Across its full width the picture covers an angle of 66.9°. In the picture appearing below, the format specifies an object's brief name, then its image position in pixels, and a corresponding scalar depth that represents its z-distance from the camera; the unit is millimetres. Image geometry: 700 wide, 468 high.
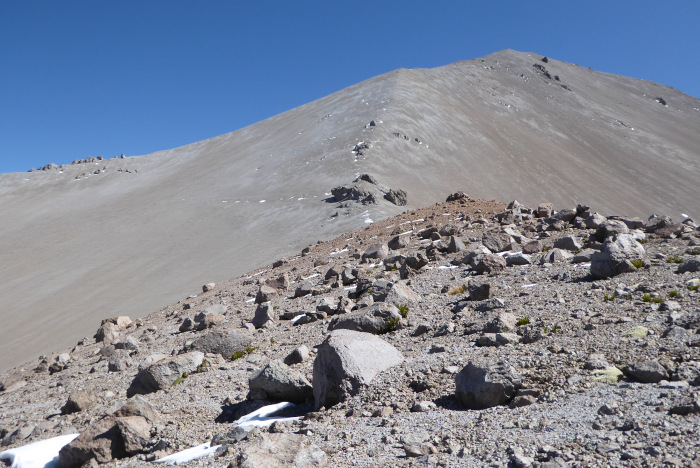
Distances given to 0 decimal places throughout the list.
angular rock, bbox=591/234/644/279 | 9258
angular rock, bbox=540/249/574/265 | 11188
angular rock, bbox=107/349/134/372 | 10156
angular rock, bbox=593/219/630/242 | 12289
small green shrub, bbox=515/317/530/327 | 7646
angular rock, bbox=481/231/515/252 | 13508
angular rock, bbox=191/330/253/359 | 9359
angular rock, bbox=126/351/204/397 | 7873
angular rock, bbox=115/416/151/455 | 5766
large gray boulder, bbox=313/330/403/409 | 6000
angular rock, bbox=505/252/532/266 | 11577
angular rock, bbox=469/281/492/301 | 9375
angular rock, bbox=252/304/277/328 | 11094
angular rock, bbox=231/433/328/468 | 4547
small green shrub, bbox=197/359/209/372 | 8367
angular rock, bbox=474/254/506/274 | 11438
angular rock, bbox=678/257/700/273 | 8641
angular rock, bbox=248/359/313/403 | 6531
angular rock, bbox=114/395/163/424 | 6215
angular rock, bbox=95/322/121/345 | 15906
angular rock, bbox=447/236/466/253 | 14133
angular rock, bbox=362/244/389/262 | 15711
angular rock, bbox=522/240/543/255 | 12602
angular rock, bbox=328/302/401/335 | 8602
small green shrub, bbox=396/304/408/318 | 9172
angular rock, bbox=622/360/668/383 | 5133
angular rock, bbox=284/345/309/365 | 8008
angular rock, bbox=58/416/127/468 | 5742
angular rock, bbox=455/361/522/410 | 5379
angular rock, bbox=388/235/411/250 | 16750
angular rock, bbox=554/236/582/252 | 12081
